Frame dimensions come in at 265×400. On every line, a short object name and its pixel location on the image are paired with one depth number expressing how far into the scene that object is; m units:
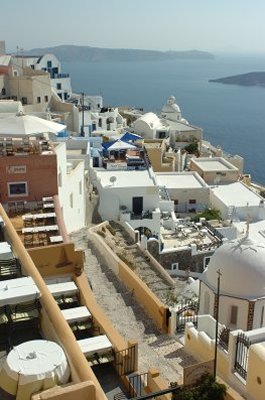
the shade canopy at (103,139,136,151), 38.53
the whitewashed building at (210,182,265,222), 35.81
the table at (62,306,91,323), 13.42
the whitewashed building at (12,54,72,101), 67.37
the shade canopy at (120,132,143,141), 43.55
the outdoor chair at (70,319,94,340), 13.86
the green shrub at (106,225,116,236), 28.37
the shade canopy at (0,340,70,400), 7.92
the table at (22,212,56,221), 21.00
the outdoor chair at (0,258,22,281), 11.40
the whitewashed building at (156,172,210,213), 37.91
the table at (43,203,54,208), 21.97
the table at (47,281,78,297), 14.61
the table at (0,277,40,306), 9.89
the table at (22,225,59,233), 19.80
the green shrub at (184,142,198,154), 55.76
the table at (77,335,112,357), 11.99
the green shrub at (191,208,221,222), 35.16
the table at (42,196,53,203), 22.58
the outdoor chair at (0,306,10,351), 9.40
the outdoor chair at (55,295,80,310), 15.02
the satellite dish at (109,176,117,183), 32.59
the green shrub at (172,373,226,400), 10.42
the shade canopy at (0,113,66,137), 24.30
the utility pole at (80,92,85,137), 47.74
